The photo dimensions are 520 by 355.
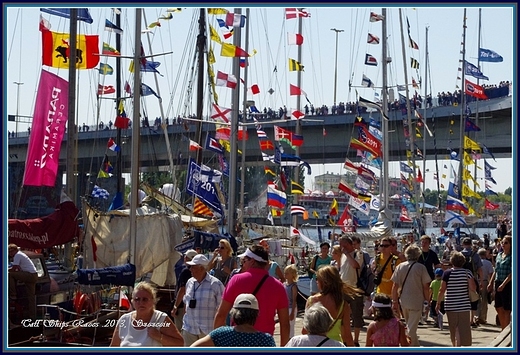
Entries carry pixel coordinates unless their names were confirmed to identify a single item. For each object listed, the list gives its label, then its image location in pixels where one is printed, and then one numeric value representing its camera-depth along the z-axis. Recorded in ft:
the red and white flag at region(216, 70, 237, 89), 72.23
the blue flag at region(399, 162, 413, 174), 154.10
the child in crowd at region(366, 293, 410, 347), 28.30
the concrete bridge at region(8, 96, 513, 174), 187.21
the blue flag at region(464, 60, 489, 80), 143.95
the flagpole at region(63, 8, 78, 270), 63.05
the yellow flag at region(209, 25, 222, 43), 83.00
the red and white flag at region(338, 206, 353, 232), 112.72
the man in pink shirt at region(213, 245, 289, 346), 29.40
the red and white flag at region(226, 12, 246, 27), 69.31
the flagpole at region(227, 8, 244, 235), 71.26
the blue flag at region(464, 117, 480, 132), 150.71
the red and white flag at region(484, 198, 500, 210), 187.58
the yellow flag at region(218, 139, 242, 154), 109.84
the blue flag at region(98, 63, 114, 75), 113.60
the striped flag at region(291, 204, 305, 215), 98.58
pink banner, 56.80
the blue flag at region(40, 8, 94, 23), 61.60
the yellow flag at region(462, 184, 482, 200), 146.72
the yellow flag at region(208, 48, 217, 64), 102.49
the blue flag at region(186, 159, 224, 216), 69.26
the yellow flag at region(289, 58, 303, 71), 107.96
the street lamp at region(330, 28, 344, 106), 187.21
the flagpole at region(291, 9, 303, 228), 110.83
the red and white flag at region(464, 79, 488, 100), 142.00
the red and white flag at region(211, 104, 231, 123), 75.31
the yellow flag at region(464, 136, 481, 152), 142.51
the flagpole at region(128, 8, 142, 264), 54.49
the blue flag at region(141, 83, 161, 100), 94.13
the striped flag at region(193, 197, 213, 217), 81.29
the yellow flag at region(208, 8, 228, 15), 76.10
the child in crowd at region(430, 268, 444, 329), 50.57
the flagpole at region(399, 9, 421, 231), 132.11
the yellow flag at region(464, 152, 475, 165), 144.97
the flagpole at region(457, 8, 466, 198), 157.28
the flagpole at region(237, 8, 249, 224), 111.65
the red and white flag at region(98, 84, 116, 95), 110.83
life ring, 46.85
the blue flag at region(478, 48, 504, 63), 148.71
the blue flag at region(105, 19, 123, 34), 73.36
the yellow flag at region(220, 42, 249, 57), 71.10
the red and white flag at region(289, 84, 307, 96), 106.22
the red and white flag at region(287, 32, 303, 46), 101.45
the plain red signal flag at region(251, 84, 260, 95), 106.63
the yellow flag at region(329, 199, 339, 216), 116.67
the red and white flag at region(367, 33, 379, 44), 122.11
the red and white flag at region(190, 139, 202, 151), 85.30
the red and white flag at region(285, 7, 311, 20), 86.14
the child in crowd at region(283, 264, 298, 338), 39.95
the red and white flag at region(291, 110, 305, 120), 96.26
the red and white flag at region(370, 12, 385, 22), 117.46
